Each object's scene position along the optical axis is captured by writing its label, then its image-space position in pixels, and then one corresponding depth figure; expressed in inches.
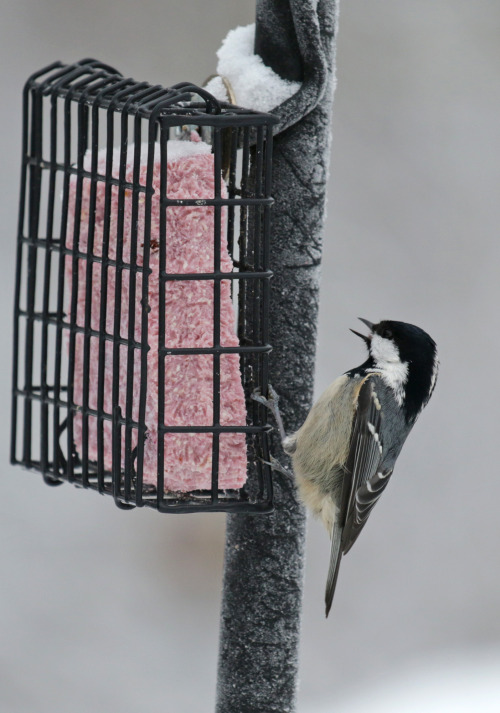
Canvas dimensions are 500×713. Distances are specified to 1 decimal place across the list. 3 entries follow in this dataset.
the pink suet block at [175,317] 211.3
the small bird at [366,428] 262.5
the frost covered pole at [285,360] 226.4
